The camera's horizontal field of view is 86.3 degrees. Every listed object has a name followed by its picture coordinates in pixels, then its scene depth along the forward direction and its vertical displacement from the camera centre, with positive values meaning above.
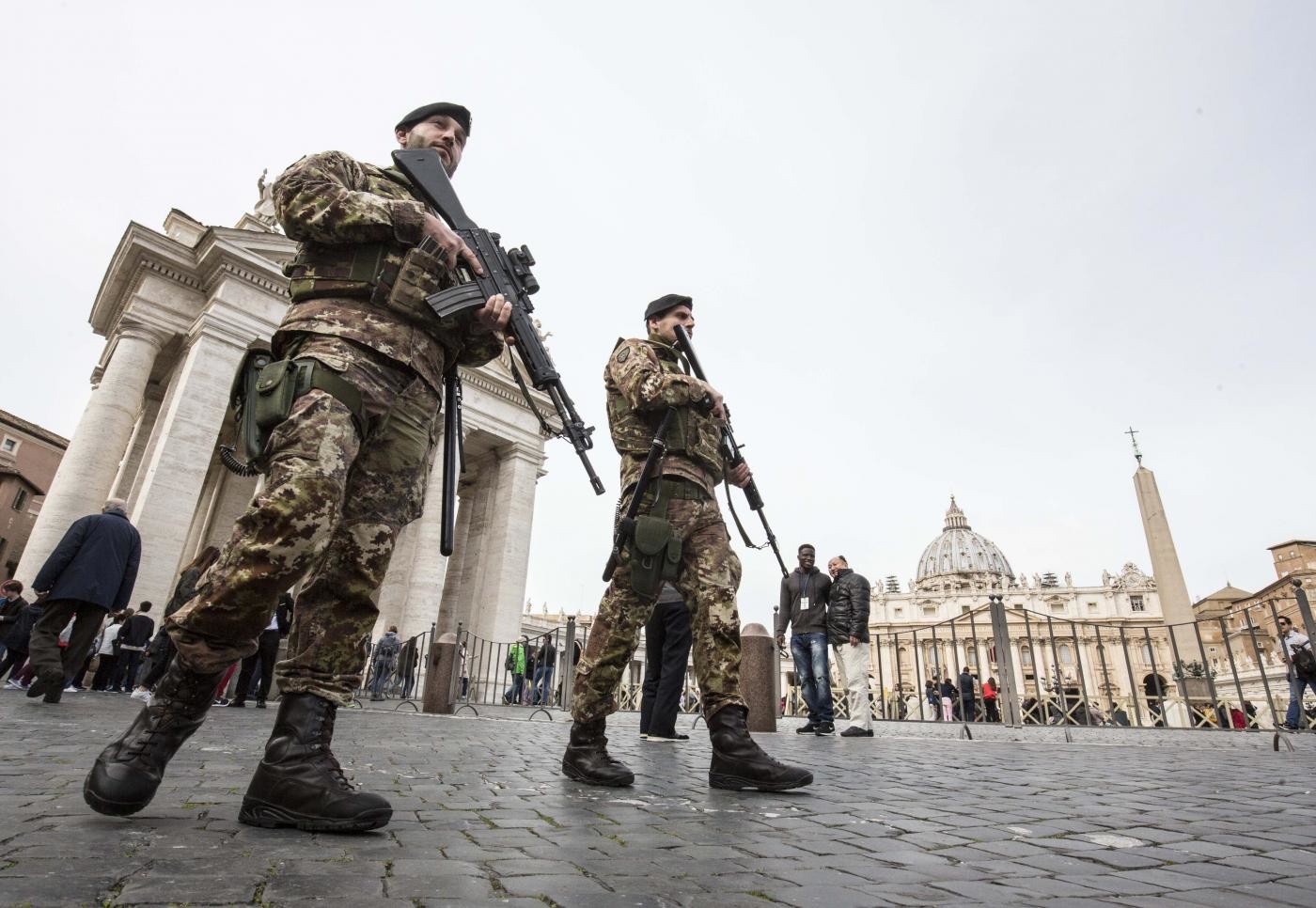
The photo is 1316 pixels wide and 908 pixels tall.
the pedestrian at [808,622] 9.77 +1.34
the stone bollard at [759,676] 9.55 +0.54
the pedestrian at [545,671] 15.06 +0.75
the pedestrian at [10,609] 10.03 +0.91
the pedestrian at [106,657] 12.65 +0.42
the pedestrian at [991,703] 24.70 +0.94
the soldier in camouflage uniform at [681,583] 3.51 +0.69
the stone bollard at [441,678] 12.26 +0.37
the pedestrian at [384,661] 15.74 +0.79
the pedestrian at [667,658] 7.30 +0.55
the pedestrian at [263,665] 10.25 +0.38
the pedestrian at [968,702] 20.95 +0.96
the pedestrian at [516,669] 19.92 +0.95
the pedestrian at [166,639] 9.12 +0.64
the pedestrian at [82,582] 7.70 +1.03
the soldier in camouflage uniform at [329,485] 2.19 +0.71
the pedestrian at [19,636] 10.36 +0.57
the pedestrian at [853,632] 9.71 +1.20
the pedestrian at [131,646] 12.56 +0.63
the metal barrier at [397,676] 15.84 +0.50
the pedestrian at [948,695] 24.37 +1.12
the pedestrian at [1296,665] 11.34 +1.23
